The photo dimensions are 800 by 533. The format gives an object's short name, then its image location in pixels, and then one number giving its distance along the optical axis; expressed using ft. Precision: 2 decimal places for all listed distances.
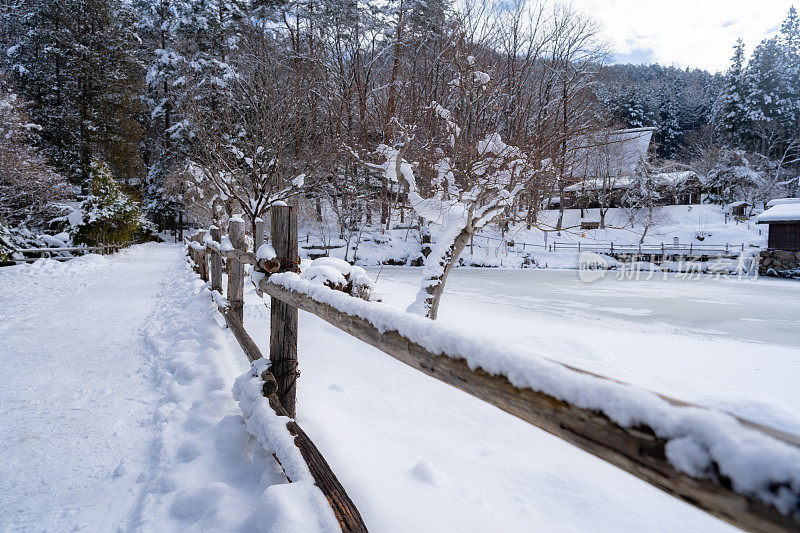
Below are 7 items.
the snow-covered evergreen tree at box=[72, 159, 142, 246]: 59.77
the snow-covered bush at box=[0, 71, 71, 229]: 45.27
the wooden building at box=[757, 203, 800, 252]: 74.64
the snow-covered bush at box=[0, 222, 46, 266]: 40.11
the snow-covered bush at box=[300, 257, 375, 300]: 10.63
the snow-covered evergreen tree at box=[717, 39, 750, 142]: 127.24
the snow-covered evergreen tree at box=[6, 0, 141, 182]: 76.48
